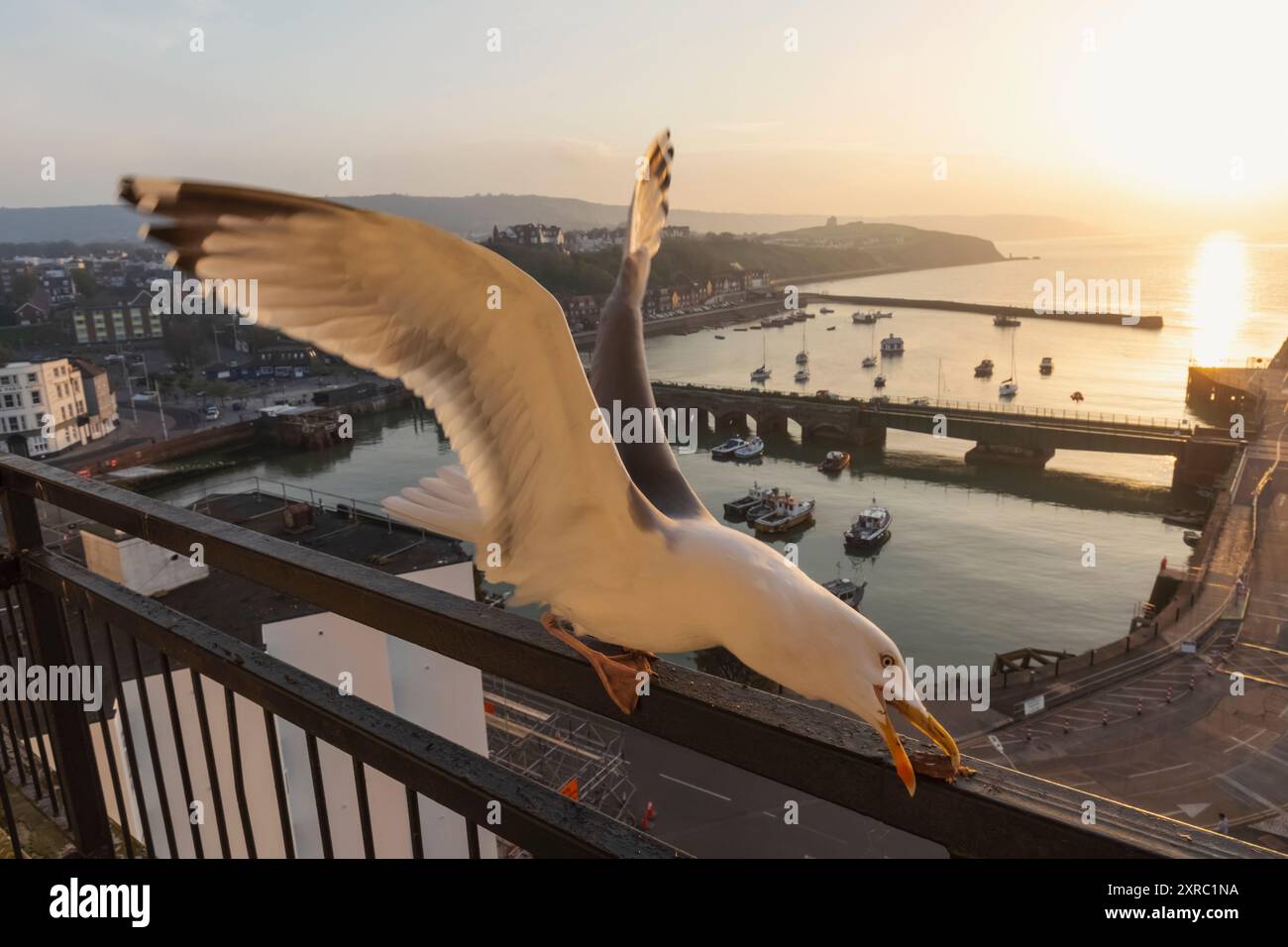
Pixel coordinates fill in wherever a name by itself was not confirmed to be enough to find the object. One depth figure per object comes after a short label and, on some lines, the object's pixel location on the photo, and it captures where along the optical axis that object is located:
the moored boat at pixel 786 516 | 17.94
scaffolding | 8.73
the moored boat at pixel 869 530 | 17.39
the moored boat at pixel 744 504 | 19.17
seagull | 0.95
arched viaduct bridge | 22.45
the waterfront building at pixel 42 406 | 23.75
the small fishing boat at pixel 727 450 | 24.78
